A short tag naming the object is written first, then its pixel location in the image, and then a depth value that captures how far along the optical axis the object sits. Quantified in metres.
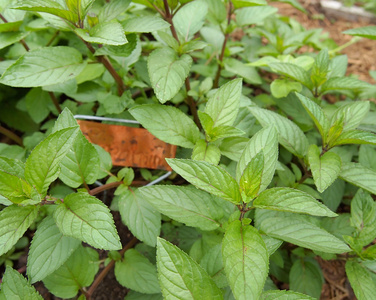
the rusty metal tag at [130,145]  0.44
